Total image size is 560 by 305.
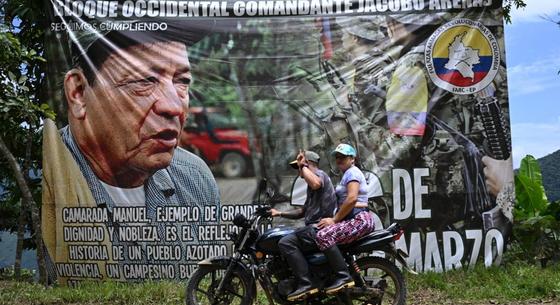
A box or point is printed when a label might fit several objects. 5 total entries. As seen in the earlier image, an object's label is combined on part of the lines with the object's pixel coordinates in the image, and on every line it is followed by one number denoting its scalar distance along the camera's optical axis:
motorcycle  5.71
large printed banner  8.05
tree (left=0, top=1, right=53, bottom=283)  7.63
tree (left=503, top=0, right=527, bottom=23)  10.43
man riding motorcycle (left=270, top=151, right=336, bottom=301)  5.57
